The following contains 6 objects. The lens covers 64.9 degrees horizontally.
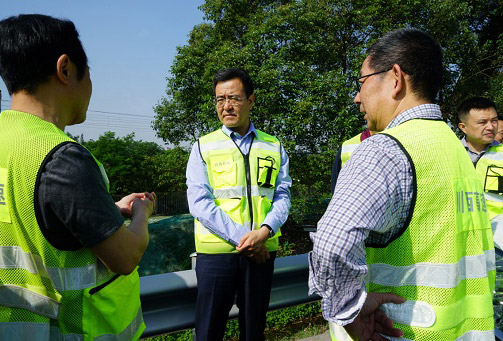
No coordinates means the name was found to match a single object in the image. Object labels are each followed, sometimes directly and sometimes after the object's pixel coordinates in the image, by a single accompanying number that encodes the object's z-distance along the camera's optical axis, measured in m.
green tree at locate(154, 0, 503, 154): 13.73
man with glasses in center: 2.48
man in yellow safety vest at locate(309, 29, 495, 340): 1.21
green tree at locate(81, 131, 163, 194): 30.61
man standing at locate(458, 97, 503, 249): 3.62
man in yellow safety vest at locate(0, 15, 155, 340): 1.23
